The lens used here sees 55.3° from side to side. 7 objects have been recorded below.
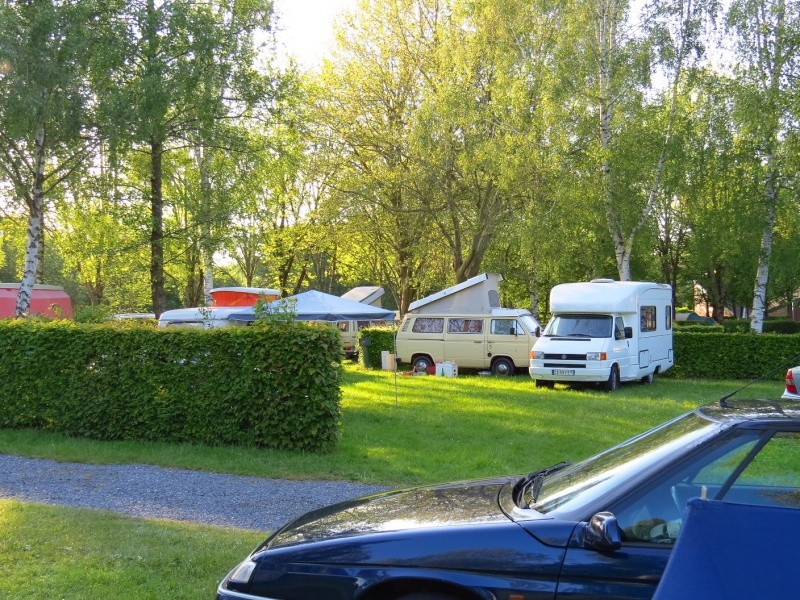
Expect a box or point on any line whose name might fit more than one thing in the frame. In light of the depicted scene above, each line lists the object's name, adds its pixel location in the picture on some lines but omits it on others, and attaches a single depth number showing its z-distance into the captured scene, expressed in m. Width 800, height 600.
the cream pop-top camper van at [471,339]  22.34
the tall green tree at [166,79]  18.77
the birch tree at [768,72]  22.44
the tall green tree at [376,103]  30.23
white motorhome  18.30
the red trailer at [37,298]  26.50
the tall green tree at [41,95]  17.34
